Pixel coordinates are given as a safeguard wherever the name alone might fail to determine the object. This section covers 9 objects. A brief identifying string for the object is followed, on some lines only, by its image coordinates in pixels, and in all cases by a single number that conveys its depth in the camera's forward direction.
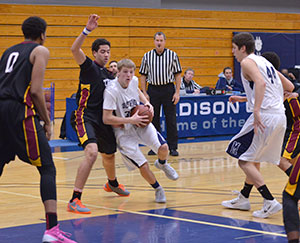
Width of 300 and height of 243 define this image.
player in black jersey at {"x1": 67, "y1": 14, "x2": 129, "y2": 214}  8.21
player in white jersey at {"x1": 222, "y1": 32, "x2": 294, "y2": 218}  7.48
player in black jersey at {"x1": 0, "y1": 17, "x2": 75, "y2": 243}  6.06
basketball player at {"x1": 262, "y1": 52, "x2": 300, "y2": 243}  8.31
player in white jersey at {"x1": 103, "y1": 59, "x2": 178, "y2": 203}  8.43
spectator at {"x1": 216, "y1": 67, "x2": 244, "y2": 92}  18.88
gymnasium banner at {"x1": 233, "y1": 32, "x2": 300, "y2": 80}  26.75
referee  13.92
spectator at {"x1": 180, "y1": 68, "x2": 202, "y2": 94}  17.80
